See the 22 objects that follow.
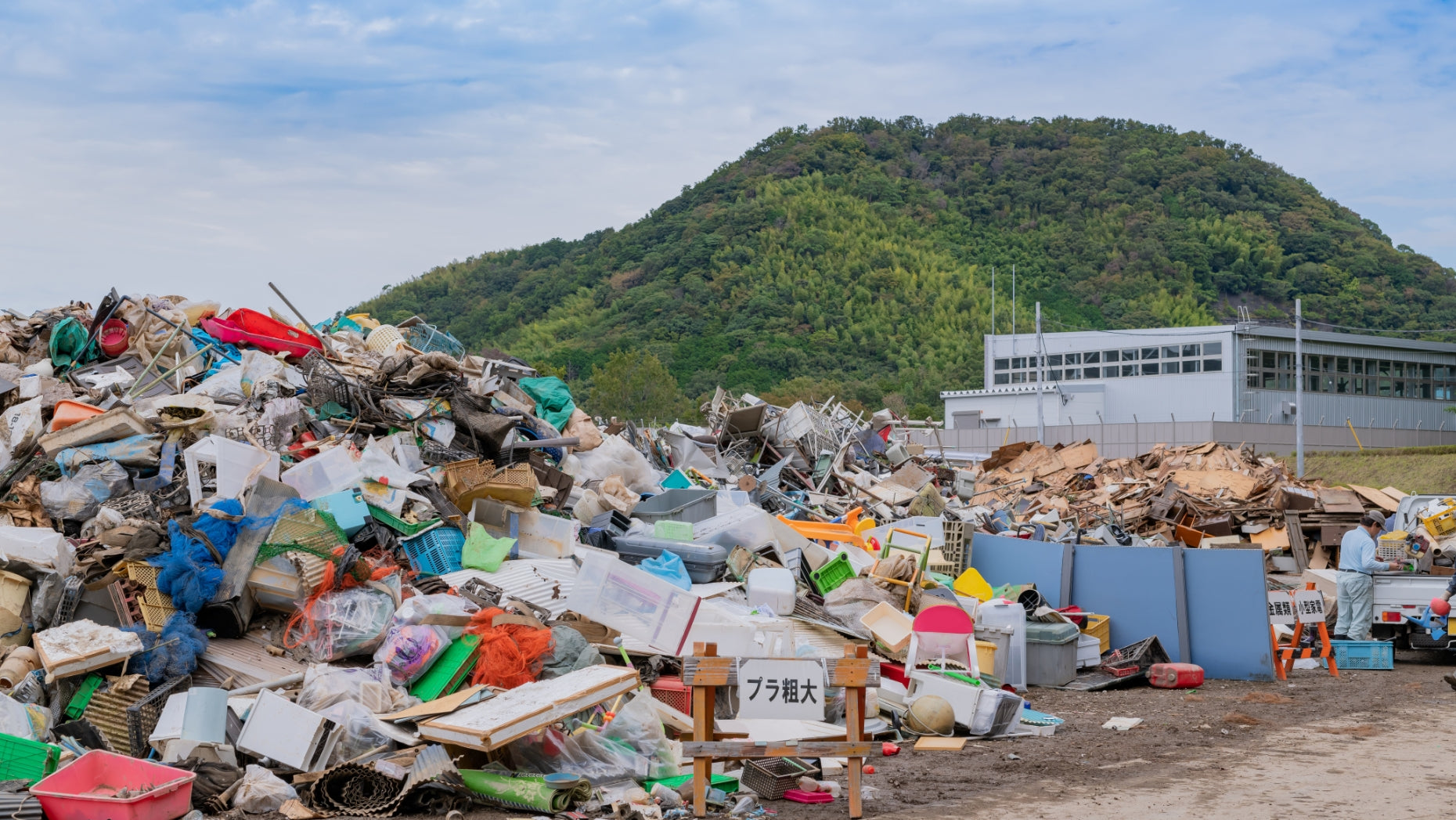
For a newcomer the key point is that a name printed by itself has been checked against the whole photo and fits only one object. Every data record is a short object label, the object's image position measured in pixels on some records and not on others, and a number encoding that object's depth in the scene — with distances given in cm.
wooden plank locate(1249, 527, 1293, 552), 1794
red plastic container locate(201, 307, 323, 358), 1253
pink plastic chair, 879
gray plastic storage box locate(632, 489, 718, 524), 1120
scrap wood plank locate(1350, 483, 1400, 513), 1847
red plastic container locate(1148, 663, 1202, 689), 1011
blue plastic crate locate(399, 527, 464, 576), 897
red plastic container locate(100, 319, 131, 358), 1212
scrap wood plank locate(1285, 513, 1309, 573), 1766
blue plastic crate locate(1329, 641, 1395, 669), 1133
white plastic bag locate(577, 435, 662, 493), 1189
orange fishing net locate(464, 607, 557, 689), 717
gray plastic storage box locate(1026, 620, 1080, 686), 1010
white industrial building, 3797
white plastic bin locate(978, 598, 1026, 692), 972
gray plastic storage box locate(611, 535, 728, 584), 973
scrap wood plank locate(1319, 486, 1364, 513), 1803
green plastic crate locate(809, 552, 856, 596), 1059
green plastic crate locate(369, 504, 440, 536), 906
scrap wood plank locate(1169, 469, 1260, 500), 2039
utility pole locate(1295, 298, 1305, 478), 2877
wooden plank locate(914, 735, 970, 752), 775
